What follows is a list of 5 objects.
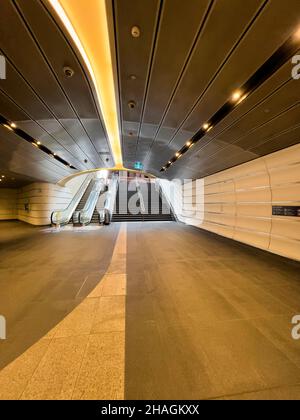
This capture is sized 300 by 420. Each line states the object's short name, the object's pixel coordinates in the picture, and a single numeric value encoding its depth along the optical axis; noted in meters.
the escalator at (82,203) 11.04
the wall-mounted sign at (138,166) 8.73
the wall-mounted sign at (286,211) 3.96
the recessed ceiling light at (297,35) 1.72
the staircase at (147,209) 12.35
